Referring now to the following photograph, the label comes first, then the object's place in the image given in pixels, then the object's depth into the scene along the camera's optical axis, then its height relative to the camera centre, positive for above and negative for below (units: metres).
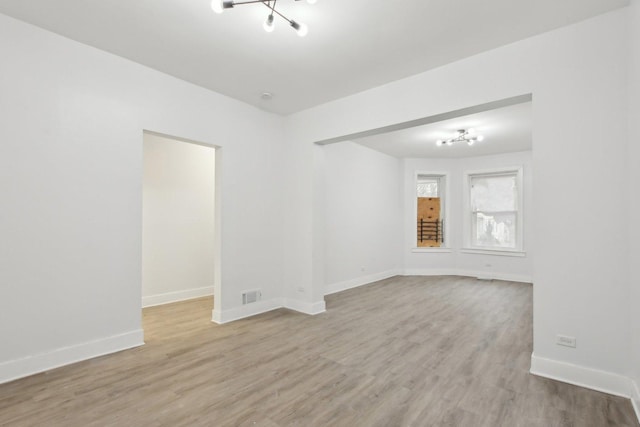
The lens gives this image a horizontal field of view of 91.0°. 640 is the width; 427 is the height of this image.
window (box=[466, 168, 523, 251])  7.06 +0.13
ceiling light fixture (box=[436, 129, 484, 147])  5.59 +1.45
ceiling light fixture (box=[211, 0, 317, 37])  2.13 +1.44
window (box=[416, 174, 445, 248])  7.85 +0.14
